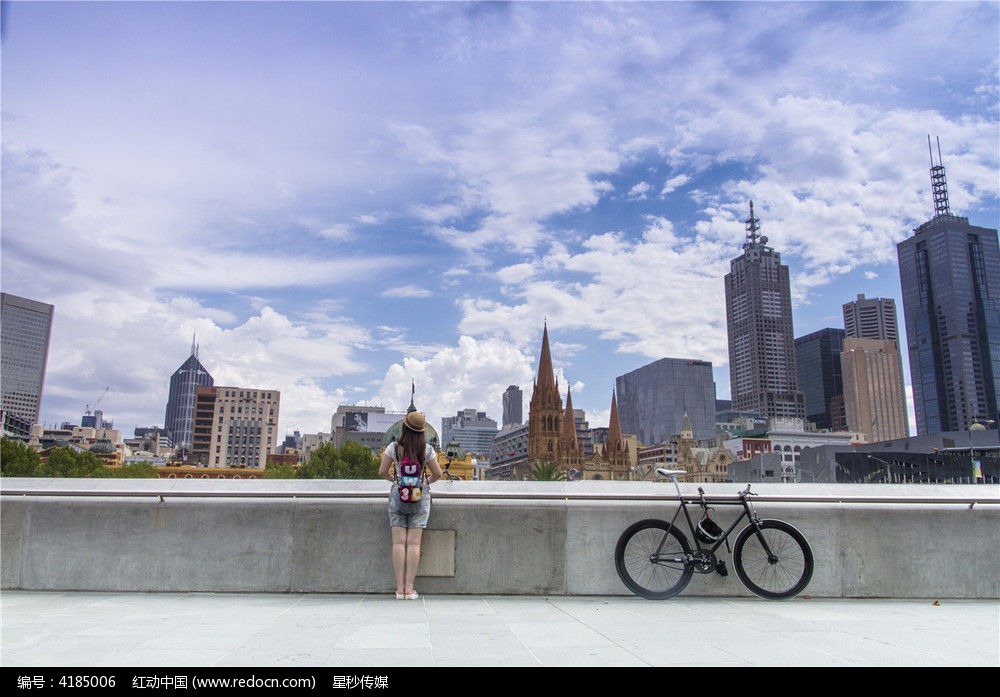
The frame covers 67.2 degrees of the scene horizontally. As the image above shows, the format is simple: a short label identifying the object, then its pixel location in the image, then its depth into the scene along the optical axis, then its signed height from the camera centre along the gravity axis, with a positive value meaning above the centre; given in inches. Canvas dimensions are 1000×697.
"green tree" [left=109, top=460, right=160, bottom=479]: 3627.0 +50.9
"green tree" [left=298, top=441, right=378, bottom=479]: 3873.0 +98.4
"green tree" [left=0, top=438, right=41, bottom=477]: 3122.5 +87.6
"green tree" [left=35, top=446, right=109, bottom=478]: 3315.5 +71.0
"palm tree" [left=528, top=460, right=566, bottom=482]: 3620.6 +56.0
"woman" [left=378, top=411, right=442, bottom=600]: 263.7 -8.7
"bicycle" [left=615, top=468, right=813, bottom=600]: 271.4 -26.0
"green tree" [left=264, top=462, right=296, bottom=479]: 4409.5 +61.7
